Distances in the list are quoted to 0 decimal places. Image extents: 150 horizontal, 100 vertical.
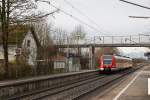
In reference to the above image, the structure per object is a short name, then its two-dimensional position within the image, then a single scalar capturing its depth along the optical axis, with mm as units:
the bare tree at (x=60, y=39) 79538
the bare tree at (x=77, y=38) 80362
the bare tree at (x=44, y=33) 71425
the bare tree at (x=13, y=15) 35469
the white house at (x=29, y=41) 69588
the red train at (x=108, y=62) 53312
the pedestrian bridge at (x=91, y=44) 72688
